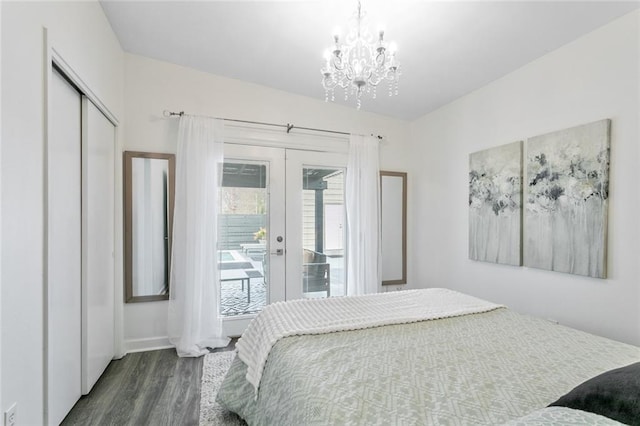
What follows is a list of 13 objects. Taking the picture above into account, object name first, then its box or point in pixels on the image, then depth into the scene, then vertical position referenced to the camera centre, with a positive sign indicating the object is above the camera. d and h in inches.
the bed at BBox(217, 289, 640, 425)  38.5 -24.1
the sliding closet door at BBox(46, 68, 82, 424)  66.5 -9.8
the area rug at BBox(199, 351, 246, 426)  76.9 -52.0
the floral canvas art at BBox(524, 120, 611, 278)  82.8 +3.4
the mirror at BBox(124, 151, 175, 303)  119.6 -5.4
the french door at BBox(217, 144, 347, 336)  134.1 -8.3
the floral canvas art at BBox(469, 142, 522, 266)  106.7 +2.6
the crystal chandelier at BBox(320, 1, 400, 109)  76.3 +40.9
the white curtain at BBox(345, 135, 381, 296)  148.2 -4.5
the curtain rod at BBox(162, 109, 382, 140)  122.6 +37.2
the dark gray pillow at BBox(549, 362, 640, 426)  30.8 -19.2
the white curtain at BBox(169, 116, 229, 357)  120.8 -13.2
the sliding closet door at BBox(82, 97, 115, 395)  86.7 -10.4
